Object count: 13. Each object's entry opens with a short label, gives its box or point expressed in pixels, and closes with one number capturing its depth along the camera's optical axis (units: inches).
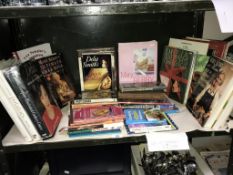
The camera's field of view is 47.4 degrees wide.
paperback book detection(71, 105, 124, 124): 35.9
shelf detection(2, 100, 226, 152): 34.2
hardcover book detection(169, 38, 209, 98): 40.6
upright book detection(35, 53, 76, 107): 41.6
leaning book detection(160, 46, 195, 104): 41.0
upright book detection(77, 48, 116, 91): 45.7
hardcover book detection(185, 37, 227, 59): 41.7
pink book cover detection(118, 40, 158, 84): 46.3
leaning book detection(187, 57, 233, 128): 33.9
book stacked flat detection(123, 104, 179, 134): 35.7
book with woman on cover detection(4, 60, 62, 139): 31.9
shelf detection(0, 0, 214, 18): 29.8
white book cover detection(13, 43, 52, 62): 42.1
